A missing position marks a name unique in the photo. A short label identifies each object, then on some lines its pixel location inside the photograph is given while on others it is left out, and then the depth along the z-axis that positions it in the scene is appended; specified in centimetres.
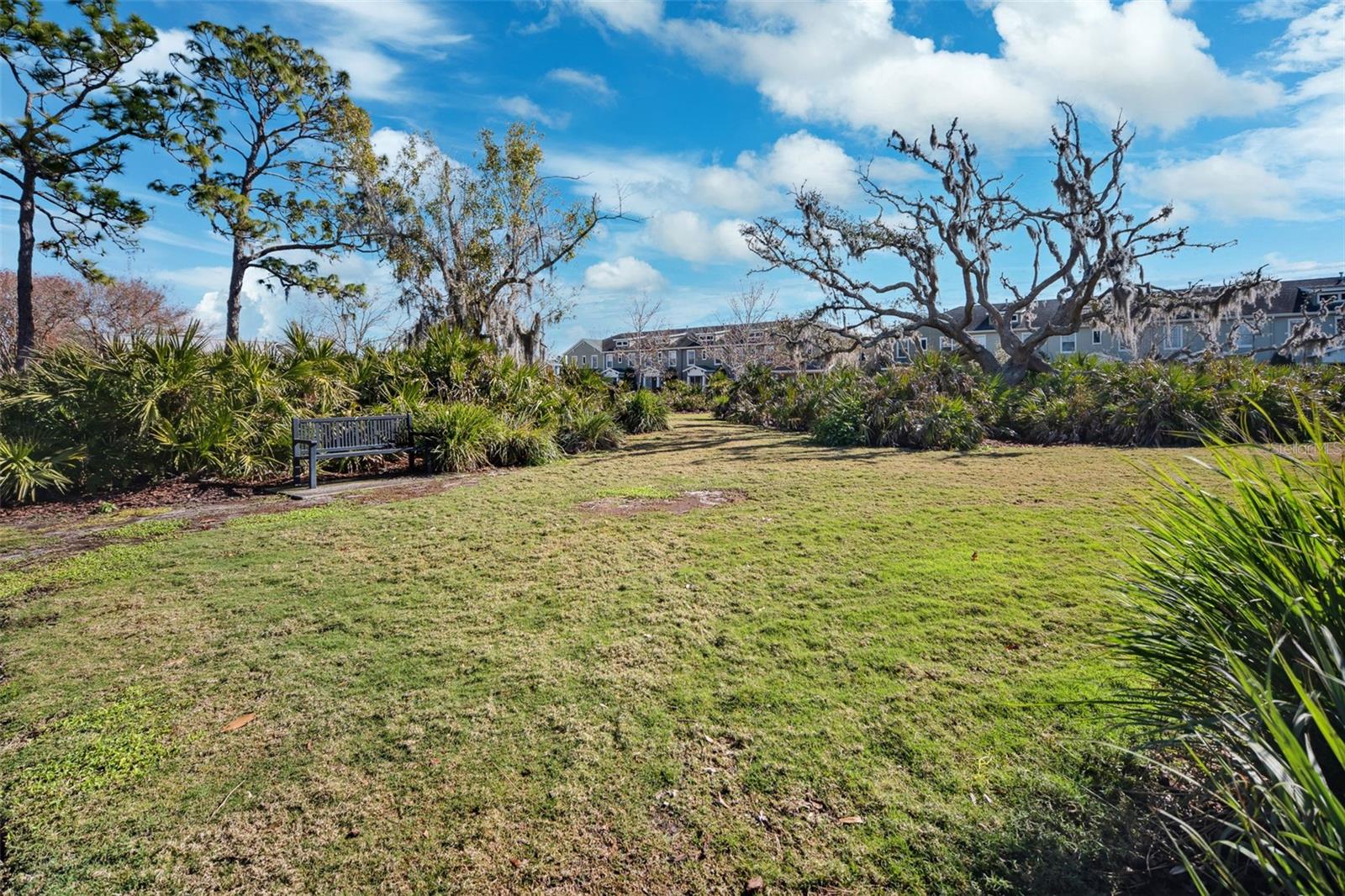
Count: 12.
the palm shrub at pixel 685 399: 2792
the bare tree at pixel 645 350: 4659
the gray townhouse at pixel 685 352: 4134
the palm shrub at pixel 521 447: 1088
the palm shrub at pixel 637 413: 1655
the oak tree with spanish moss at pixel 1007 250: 1648
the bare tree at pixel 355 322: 1275
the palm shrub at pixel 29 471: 745
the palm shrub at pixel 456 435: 1010
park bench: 880
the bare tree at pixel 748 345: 3959
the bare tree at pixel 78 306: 2458
